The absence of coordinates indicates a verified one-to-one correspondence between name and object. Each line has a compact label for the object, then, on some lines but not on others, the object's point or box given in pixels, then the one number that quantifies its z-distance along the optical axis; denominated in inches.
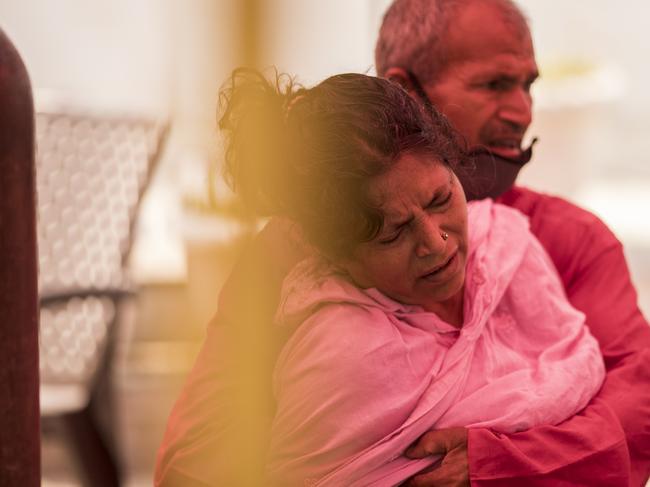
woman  110.2
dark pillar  97.7
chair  182.5
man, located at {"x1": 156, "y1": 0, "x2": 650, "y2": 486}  111.7
